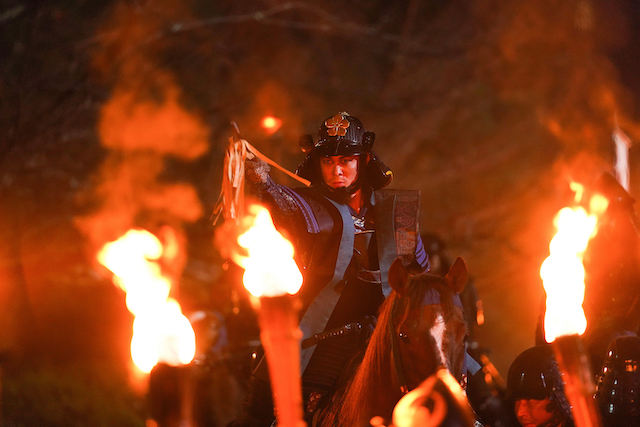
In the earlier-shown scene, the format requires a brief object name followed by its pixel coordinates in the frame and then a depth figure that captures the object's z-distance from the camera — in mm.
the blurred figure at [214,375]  14148
